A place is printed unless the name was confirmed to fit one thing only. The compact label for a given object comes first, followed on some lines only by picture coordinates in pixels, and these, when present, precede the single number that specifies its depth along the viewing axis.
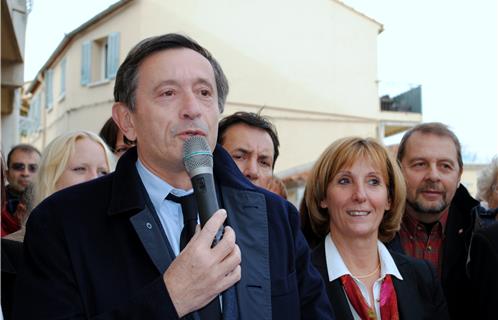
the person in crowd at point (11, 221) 4.00
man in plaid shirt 3.96
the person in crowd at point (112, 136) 4.50
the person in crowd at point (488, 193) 4.15
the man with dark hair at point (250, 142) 3.96
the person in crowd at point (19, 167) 6.72
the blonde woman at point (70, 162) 3.66
